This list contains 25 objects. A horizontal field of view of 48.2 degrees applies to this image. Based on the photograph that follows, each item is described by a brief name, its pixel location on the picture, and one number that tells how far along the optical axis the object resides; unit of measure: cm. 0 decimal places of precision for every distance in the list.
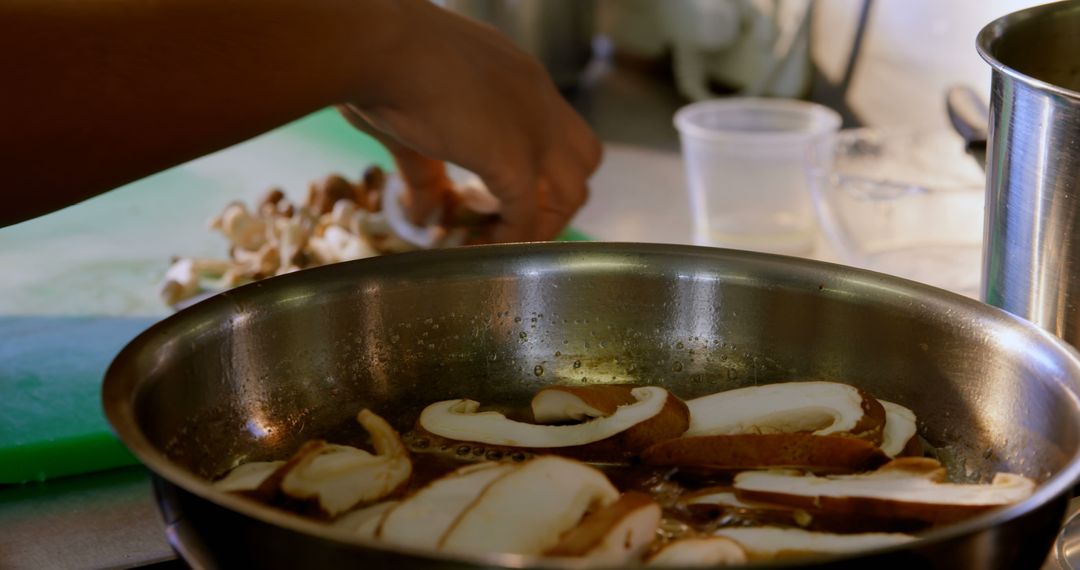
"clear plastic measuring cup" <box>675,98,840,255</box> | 128
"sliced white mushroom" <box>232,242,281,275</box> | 118
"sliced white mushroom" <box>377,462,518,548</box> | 49
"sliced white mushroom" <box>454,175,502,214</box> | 111
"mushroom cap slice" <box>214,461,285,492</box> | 55
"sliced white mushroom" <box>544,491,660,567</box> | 46
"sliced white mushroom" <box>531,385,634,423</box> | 64
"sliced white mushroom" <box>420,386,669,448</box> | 63
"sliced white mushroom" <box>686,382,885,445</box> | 61
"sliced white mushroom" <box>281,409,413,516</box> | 55
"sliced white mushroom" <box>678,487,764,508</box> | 57
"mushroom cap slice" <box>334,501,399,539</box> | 51
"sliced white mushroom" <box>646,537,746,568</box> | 45
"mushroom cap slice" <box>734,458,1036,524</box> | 51
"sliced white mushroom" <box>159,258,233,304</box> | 114
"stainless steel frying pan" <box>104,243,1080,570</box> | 57
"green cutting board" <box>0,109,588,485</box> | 85
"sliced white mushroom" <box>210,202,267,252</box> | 125
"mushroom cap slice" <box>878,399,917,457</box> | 60
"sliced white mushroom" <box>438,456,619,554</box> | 48
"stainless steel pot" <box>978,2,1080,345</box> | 61
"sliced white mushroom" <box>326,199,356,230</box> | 123
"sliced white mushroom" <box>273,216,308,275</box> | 118
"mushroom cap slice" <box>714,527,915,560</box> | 50
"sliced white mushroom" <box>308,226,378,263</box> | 116
